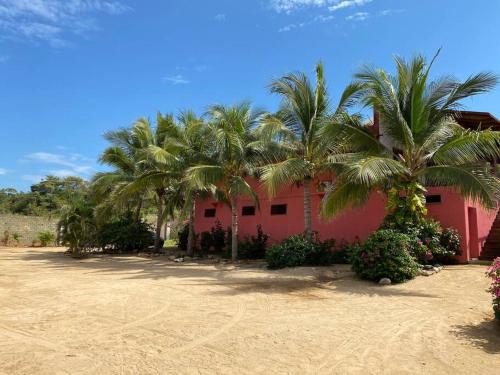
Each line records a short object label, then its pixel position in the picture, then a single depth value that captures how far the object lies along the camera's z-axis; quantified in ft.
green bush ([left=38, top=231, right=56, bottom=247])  82.94
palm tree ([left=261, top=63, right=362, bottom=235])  41.65
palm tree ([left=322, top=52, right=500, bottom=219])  32.94
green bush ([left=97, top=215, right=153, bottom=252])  67.05
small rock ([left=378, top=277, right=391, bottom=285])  31.50
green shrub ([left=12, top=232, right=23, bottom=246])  80.52
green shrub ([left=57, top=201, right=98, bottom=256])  58.23
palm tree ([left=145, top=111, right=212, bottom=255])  50.80
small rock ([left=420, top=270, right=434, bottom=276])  33.96
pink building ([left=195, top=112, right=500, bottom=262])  40.83
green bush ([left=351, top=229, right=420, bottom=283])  31.76
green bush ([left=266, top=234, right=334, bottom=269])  41.09
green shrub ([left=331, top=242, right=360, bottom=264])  45.29
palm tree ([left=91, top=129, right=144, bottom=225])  64.13
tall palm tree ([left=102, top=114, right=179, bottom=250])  55.31
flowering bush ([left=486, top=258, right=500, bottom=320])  19.84
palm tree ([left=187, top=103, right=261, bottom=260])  46.47
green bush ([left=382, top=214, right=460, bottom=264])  34.65
